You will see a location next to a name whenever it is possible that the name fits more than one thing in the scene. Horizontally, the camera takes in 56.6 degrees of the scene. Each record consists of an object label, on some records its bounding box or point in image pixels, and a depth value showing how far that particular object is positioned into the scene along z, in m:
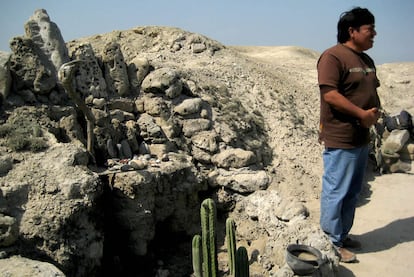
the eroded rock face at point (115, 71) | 6.94
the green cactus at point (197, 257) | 4.18
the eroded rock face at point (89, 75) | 6.45
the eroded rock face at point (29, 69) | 5.82
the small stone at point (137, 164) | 5.34
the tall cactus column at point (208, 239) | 4.14
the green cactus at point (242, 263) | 3.99
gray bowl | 3.61
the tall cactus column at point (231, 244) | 4.29
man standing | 3.65
